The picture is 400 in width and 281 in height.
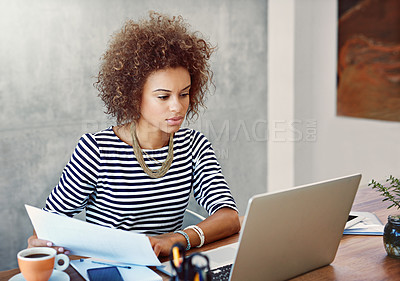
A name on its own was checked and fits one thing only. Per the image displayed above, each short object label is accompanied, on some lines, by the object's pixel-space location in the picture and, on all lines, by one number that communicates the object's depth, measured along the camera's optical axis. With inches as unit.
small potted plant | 47.7
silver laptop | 36.9
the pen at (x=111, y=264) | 45.2
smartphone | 42.4
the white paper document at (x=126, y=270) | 42.8
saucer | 41.4
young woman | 59.7
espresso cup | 38.9
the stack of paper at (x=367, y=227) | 56.1
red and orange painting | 115.5
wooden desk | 44.0
